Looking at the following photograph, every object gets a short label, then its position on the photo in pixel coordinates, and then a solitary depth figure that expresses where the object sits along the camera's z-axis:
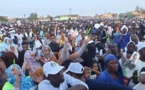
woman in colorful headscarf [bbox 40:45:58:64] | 3.81
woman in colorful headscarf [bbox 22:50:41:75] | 3.86
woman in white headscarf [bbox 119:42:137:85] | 2.83
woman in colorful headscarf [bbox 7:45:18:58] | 5.46
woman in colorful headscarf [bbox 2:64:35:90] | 2.60
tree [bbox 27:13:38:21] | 54.91
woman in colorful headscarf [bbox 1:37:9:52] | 5.91
